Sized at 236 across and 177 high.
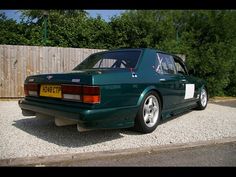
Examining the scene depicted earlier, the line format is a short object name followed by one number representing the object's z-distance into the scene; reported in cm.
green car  400
